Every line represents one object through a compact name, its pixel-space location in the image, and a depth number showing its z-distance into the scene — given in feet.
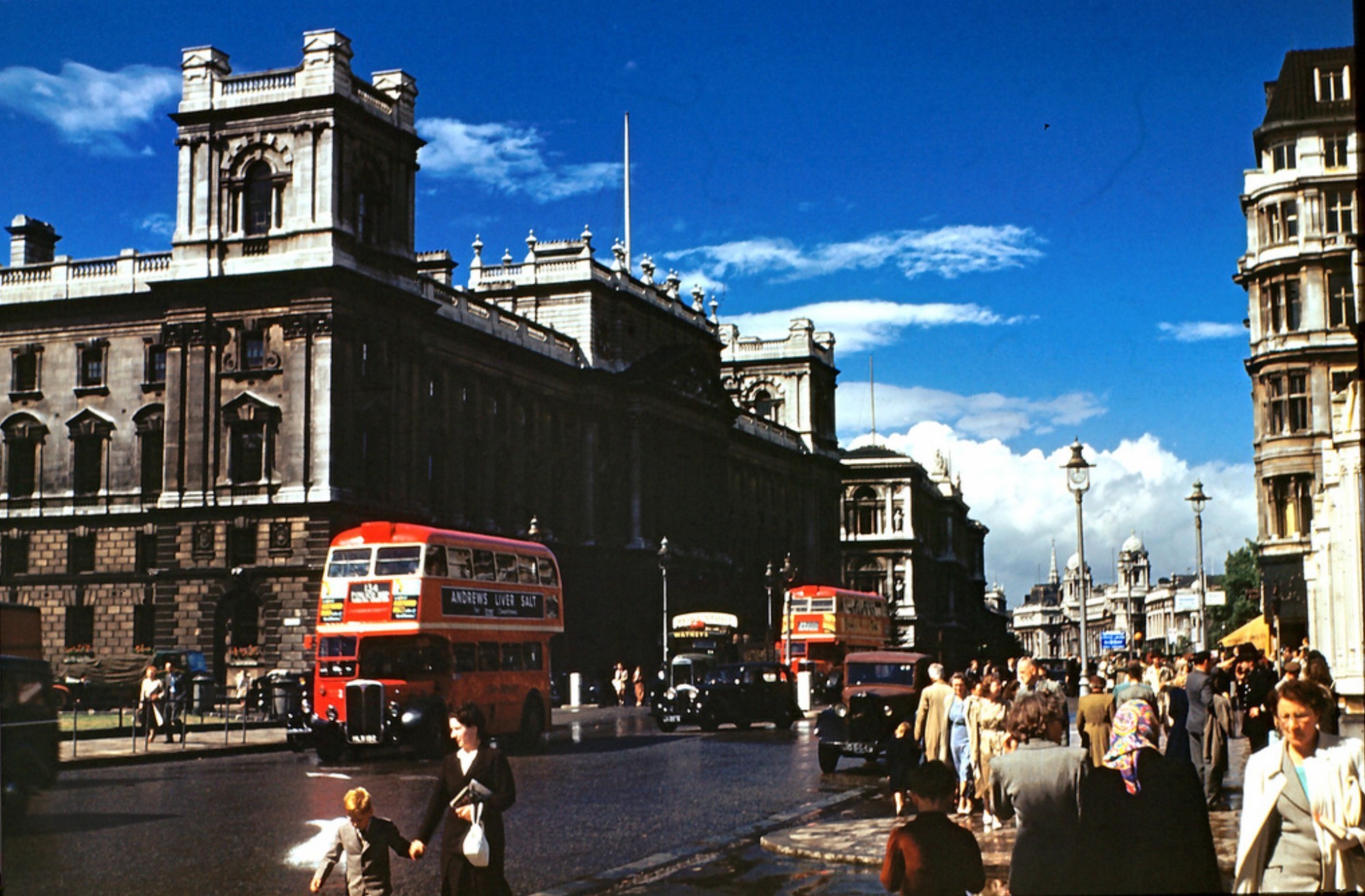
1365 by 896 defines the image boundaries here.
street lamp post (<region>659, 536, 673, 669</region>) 185.37
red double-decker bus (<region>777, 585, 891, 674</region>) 186.60
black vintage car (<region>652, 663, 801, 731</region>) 125.08
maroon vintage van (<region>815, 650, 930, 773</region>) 82.69
